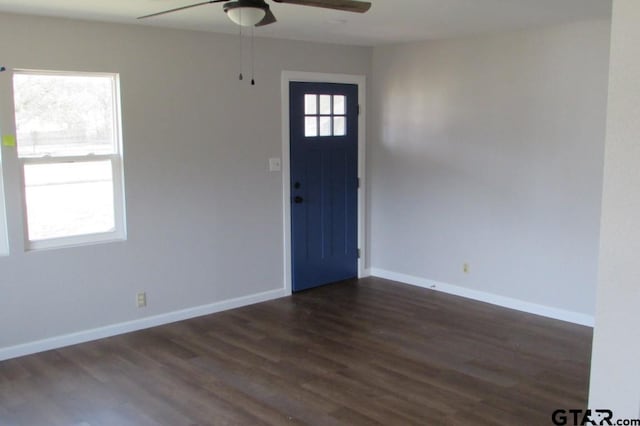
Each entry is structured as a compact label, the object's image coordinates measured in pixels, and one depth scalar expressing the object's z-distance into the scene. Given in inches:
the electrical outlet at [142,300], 196.2
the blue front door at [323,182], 234.4
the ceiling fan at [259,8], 116.9
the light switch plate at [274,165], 225.8
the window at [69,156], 173.6
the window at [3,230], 169.3
